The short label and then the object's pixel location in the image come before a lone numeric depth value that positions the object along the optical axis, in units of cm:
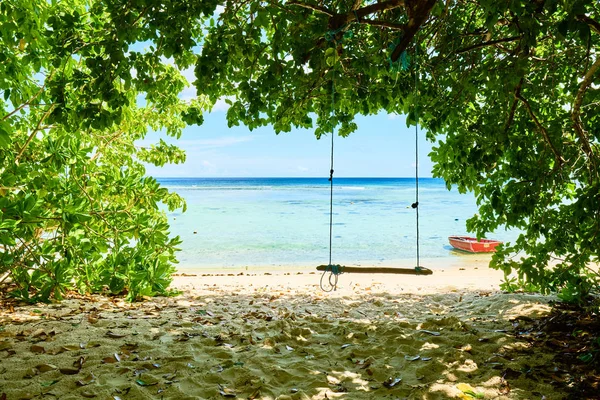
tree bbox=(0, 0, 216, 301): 296
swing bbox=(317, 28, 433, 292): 333
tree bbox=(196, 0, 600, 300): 322
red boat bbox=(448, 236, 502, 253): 1418
